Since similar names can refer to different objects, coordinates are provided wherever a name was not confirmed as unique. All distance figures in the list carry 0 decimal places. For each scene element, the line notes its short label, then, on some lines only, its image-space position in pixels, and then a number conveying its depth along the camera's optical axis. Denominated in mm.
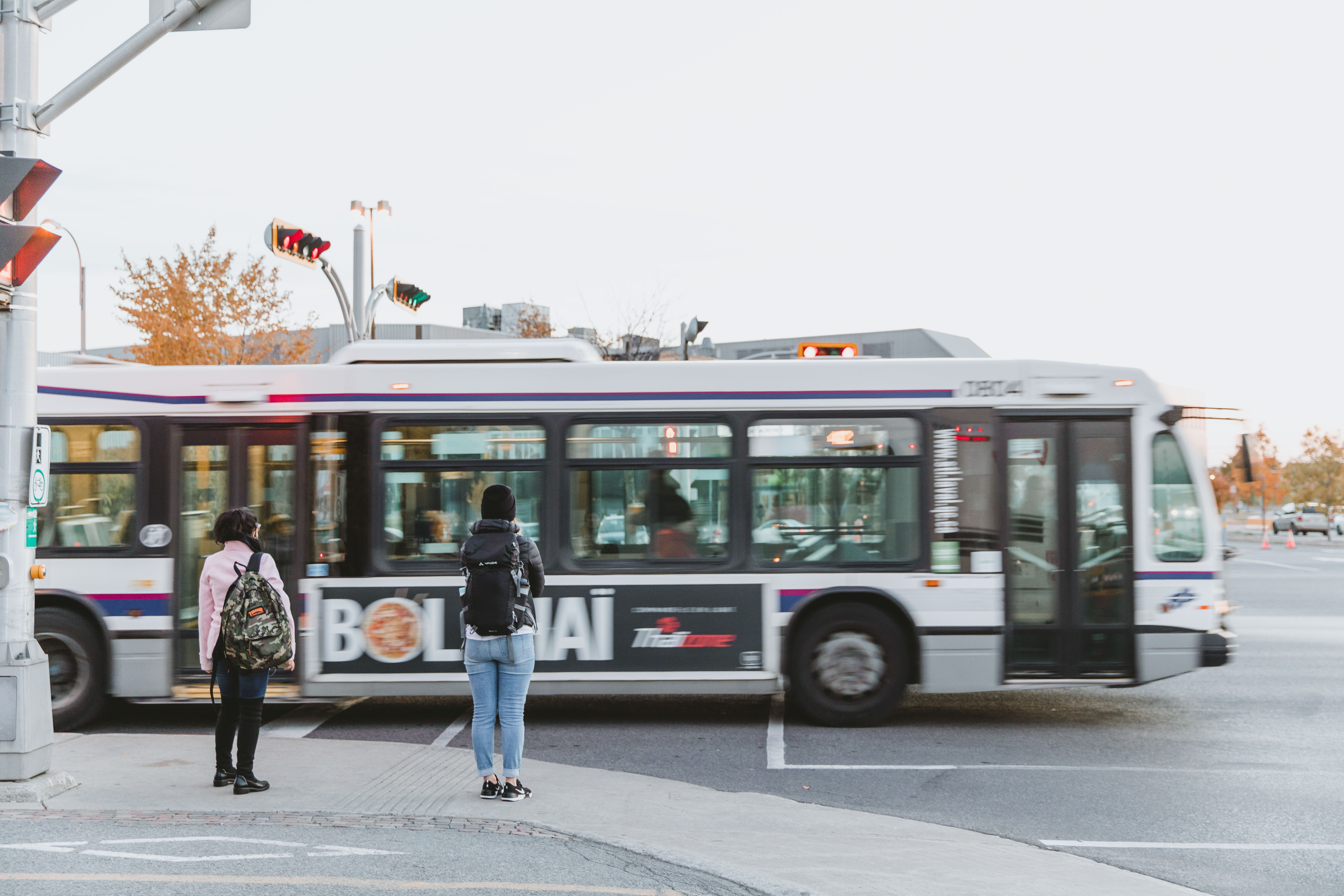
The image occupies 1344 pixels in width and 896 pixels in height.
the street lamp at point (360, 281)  15773
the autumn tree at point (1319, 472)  63031
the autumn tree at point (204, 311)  29734
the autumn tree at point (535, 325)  38156
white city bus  8703
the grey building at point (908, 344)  42781
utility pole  6371
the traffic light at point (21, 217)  6141
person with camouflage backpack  6371
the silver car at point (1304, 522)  52250
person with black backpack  6117
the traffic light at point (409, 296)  15766
